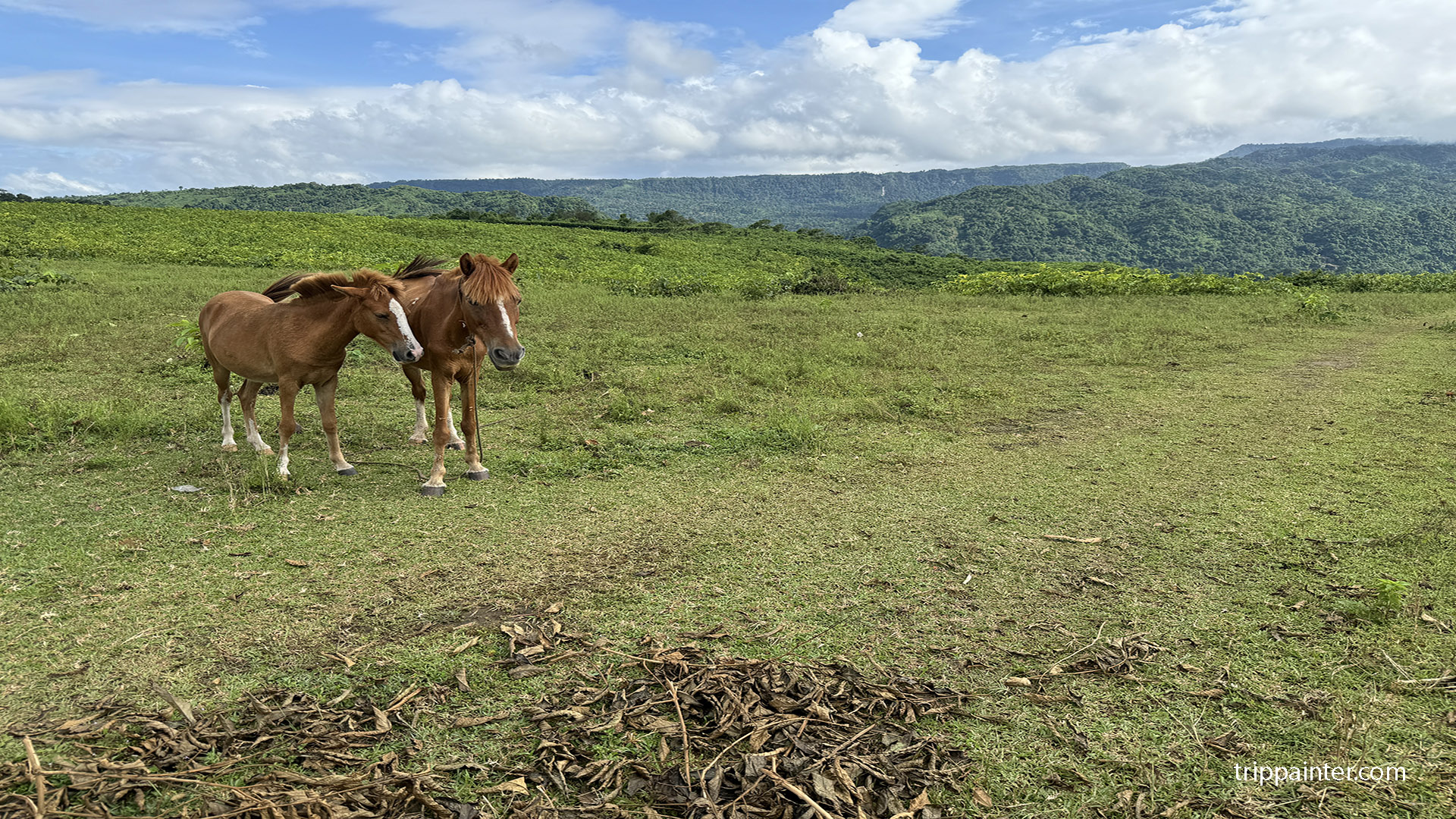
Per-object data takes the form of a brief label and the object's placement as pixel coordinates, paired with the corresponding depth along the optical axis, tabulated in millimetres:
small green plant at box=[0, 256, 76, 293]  16594
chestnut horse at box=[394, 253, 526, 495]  5387
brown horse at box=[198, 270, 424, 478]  5457
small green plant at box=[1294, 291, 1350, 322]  17828
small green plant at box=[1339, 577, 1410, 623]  3785
